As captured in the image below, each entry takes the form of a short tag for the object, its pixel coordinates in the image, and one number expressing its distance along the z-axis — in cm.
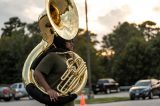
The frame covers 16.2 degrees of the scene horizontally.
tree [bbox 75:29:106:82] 7969
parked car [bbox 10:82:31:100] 4827
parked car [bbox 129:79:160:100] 3659
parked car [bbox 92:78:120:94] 5425
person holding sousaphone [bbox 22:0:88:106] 607
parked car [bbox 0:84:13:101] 4631
